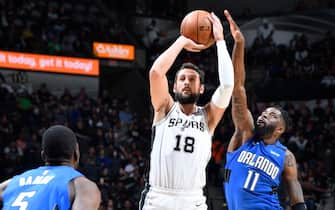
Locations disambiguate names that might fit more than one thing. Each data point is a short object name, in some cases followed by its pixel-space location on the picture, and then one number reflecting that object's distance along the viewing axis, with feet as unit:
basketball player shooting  25.49
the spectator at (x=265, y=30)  108.03
